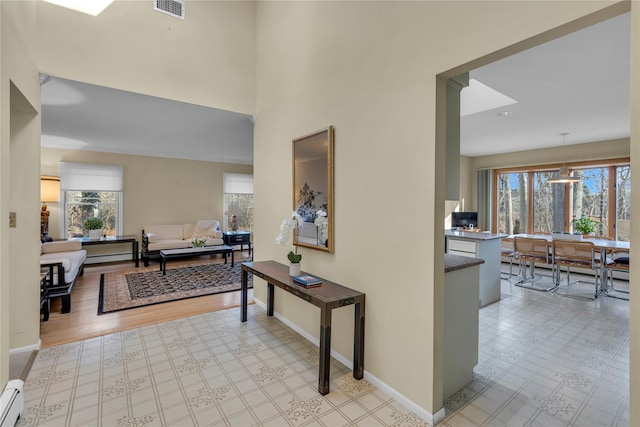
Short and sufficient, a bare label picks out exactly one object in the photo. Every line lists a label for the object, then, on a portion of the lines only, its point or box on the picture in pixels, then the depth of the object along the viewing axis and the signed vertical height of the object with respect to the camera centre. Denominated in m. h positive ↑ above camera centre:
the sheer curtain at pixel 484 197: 7.55 +0.40
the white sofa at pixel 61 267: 3.61 -0.72
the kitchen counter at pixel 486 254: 3.99 -0.57
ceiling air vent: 3.27 +2.26
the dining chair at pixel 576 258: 4.36 -0.67
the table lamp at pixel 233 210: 7.07 +0.05
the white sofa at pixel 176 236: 6.39 -0.57
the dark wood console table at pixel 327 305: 2.11 -0.67
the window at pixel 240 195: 8.25 +0.48
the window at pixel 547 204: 6.52 +0.20
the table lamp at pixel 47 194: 5.34 +0.31
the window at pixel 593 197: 5.90 +0.33
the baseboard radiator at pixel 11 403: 1.68 -1.12
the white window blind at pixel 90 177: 6.22 +0.73
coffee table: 5.62 -0.79
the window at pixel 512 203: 7.14 +0.25
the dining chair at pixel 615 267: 4.36 -0.77
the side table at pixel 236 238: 7.45 -0.64
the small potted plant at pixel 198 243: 6.31 -0.65
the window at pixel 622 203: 5.62 +0.20
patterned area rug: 4.11 -1.18
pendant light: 5.41 +0.65
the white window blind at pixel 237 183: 8.25 +0.80
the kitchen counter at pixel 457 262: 2.11 -0.37
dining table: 4.40 -0.45
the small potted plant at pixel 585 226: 5.40 -0.23
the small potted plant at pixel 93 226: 6.25 -0.31
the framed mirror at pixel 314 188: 2.64 +0.23
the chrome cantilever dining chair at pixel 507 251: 5.48 -0.81
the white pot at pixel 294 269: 2.74 -0.52
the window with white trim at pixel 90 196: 6.27 +0.34
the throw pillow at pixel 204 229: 7.50 -0.43
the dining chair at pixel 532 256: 4.82 -0.70
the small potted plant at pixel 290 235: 2.74 -0.22
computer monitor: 6.93 -0.14
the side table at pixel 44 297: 3.35 -0.96
